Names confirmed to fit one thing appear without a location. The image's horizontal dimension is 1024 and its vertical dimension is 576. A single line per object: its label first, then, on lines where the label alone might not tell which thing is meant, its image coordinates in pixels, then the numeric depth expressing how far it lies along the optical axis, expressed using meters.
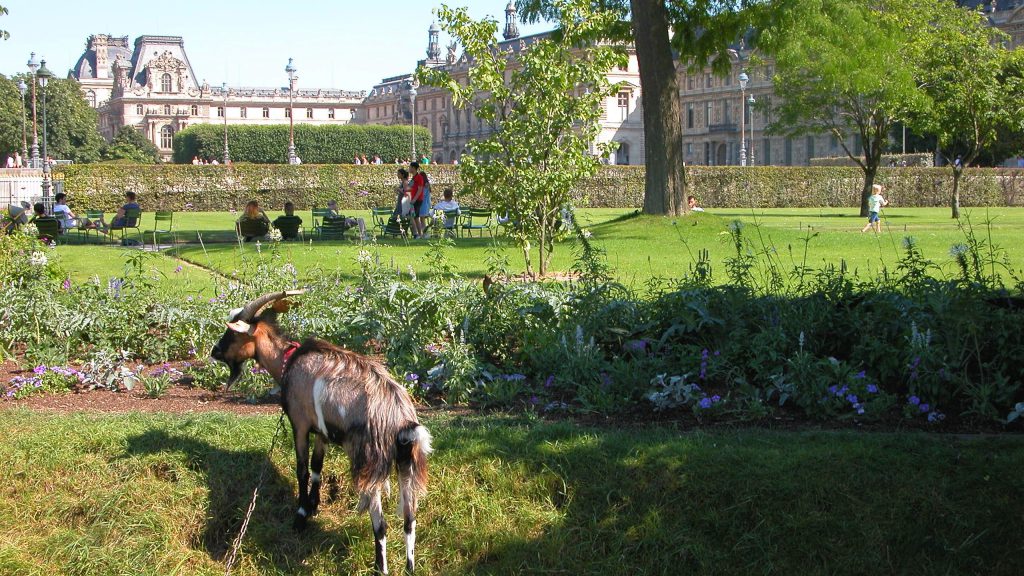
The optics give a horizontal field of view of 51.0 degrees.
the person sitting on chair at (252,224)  16.98
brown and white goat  4.57
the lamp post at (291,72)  53.05
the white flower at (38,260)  8.00
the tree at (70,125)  83.62
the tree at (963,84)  32.38
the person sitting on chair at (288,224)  18.00
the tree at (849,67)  20.19
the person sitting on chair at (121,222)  20.69
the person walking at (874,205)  21.58
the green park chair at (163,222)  19.58
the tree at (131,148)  94.25
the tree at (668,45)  18.62
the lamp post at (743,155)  54.46
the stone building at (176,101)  142.12
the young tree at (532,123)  11.77
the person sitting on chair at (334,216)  19.64
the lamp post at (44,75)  35.73
